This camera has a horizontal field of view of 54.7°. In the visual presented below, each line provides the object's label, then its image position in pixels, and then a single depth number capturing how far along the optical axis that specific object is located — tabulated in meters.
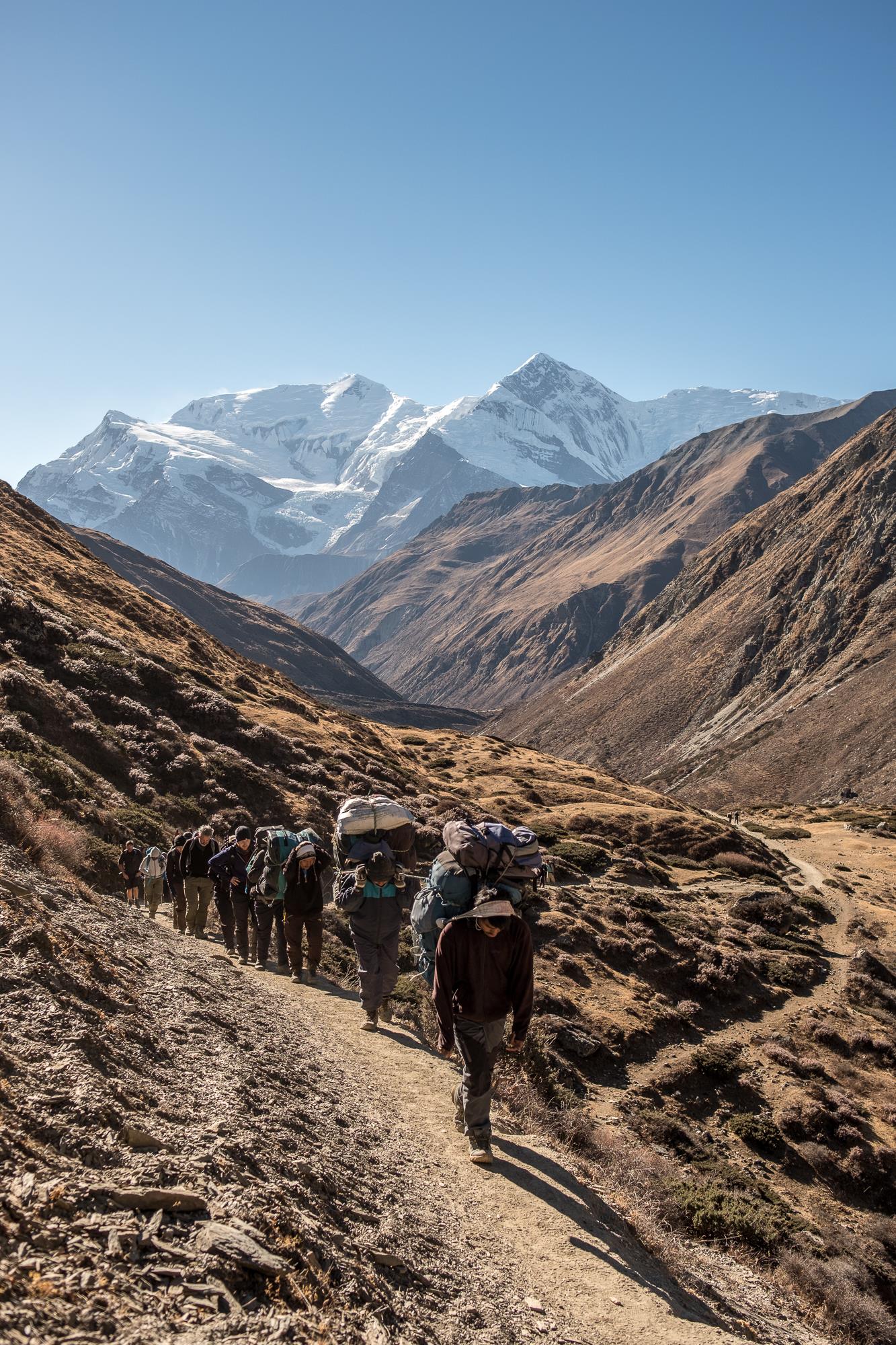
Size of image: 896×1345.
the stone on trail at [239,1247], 3.68
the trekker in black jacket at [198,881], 13.84
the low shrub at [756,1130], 13.38
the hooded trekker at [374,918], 9.12
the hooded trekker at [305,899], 11.14
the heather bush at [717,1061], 15.05
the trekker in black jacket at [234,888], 12.88
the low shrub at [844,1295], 8.38
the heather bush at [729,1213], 9.63
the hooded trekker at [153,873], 15.36
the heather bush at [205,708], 26.88
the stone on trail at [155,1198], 3.77
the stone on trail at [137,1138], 4.36
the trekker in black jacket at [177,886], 14.32
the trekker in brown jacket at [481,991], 6.80
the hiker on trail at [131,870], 15.10
